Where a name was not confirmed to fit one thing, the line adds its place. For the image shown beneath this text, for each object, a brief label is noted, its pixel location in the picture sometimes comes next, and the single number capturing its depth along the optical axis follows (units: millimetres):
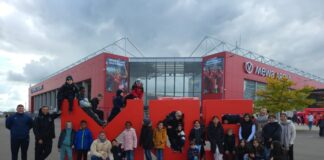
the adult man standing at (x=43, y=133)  10008
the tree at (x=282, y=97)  31812
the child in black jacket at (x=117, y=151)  10531
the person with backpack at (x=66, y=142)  10453
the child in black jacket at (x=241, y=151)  10562
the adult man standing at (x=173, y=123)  11047
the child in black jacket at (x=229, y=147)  10859
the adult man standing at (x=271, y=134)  10539
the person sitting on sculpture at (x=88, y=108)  11203
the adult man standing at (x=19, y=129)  9883
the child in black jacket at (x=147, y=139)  10648
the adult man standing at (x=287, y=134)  10750
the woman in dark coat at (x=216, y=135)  10742
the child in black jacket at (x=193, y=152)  10750
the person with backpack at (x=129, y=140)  10523
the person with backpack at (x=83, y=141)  10469
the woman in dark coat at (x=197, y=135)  10859
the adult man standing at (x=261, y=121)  10883
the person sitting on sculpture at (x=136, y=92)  11891
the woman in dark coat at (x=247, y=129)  10859
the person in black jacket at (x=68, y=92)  10766
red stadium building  42156
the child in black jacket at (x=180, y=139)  10906
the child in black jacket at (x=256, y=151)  10453
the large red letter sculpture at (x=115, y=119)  11008
